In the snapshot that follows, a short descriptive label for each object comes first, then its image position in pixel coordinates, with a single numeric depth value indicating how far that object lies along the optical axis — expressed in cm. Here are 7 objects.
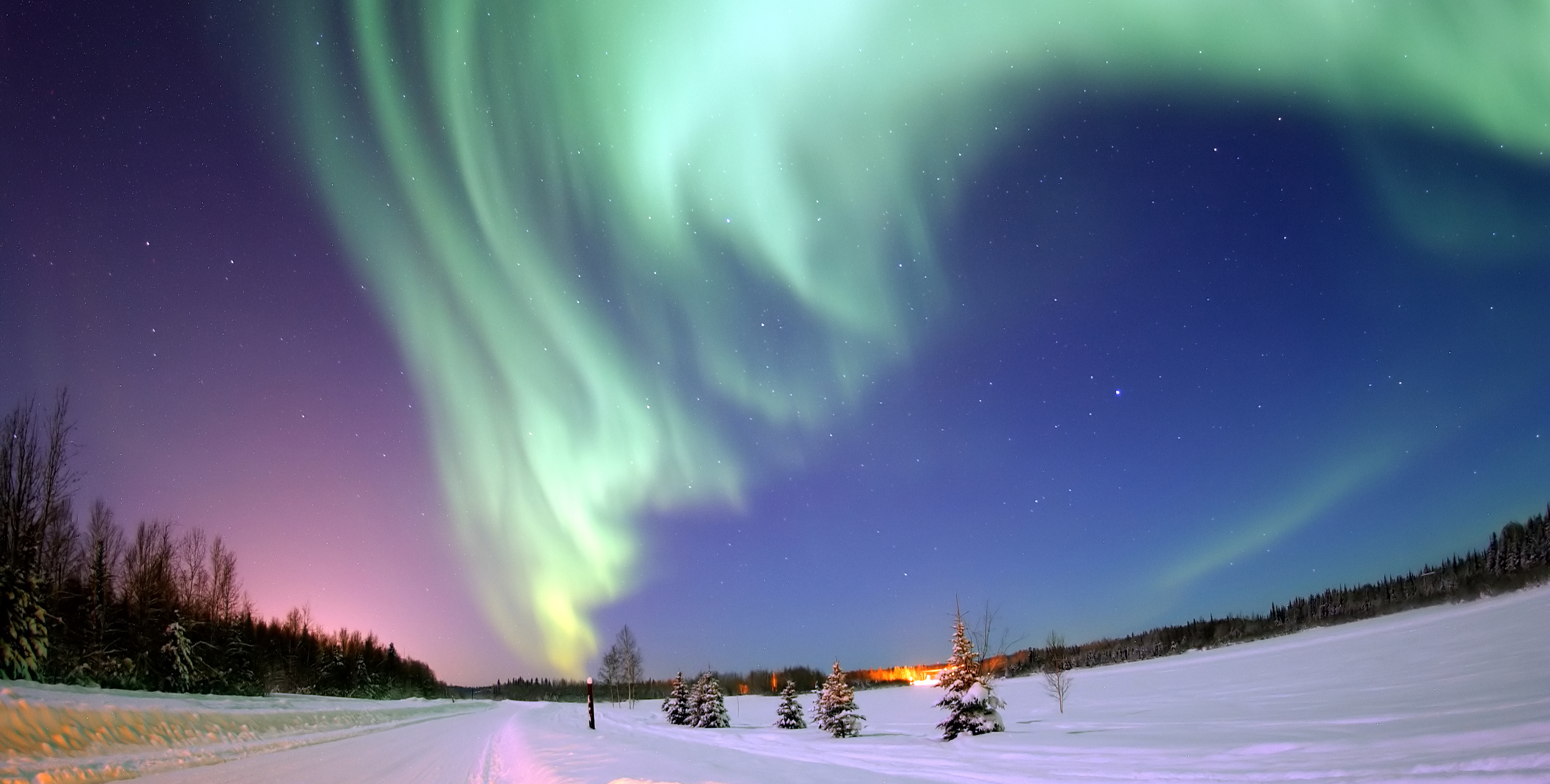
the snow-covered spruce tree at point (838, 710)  2858
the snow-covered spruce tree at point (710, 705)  3975
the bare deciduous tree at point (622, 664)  9558
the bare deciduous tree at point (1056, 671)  3962
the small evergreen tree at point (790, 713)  3672
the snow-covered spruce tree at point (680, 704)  4391
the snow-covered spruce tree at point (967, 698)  2348
